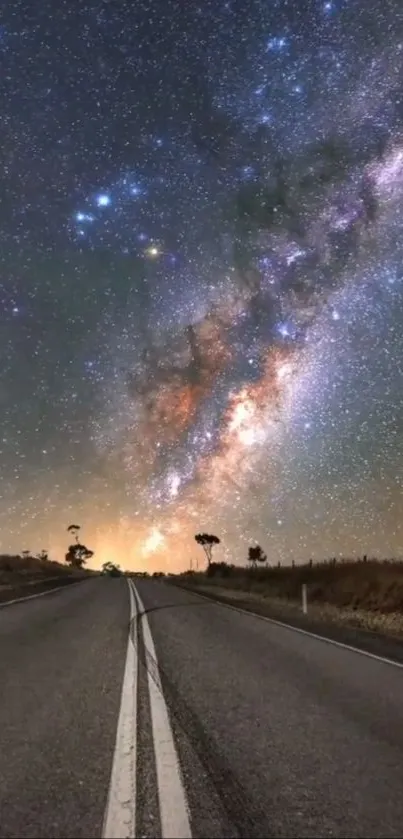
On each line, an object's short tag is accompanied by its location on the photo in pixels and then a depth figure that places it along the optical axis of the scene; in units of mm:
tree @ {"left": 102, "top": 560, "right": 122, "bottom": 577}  104312
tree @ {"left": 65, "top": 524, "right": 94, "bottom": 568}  154500
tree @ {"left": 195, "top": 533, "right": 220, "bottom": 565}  102062
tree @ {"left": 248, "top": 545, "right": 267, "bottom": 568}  106875
